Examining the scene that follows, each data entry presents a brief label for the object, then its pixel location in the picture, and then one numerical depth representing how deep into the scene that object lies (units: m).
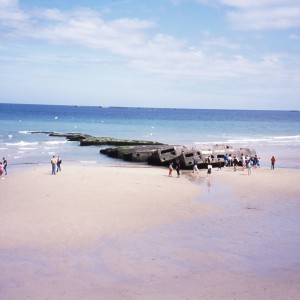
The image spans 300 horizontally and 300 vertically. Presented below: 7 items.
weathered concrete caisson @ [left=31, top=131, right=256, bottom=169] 34.28
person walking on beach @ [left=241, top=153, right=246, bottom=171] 33.34
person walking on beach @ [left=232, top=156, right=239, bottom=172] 32.57
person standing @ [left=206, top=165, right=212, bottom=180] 28.02
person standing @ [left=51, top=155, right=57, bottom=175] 27.66
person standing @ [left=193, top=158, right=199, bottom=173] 31.32
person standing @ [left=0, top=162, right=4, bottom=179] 25.80
